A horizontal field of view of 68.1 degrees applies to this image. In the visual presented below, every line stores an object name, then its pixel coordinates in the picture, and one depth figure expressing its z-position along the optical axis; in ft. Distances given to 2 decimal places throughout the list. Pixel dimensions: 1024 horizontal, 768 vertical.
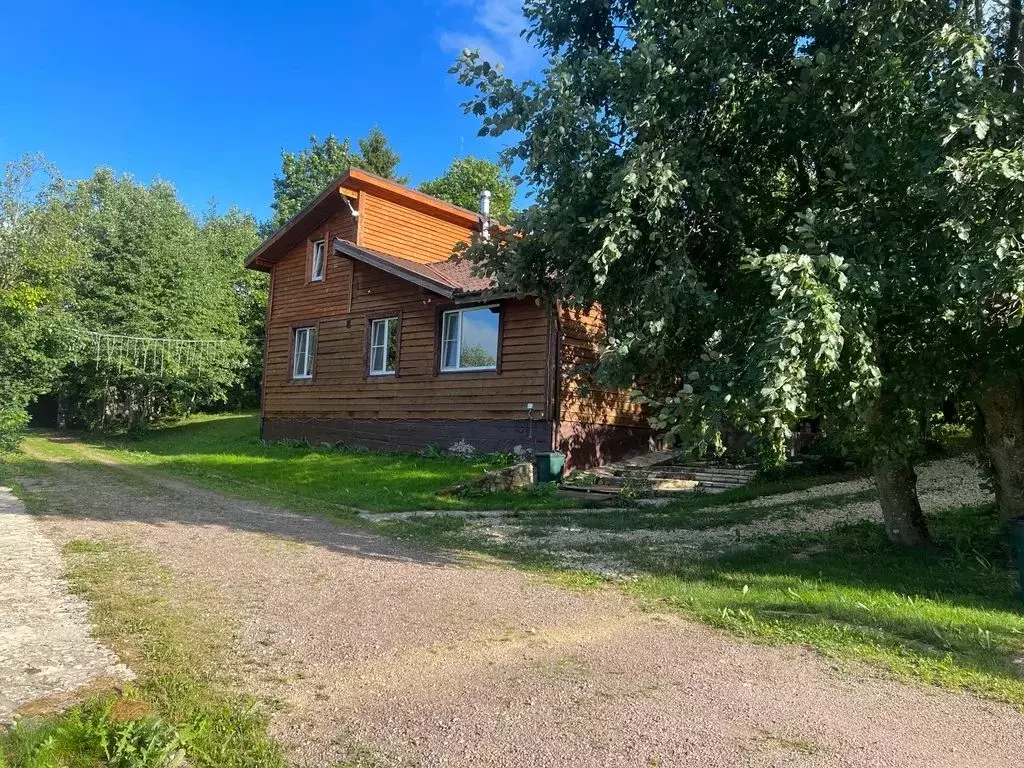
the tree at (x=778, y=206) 18.61
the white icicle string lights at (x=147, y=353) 90.89
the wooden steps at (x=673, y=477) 42.98
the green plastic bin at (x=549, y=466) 45.88
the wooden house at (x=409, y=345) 51.31
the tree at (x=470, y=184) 145.28
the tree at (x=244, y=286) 120.67
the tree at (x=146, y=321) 94.32
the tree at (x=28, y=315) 49.21
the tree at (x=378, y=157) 167.84
